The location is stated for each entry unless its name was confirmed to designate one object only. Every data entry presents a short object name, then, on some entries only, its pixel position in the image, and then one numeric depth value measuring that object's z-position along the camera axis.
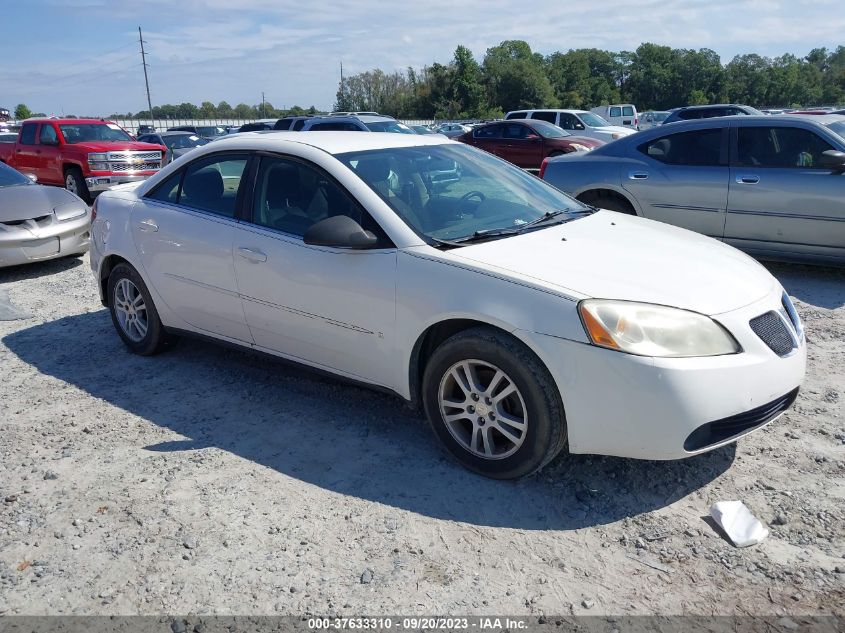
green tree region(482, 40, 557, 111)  78.94
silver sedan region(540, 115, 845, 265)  6.50
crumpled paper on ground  2.83
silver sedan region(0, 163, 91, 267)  7.62
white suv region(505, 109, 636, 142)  22.26
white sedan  2.91
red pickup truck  13.95
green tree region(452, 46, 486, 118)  76.19
